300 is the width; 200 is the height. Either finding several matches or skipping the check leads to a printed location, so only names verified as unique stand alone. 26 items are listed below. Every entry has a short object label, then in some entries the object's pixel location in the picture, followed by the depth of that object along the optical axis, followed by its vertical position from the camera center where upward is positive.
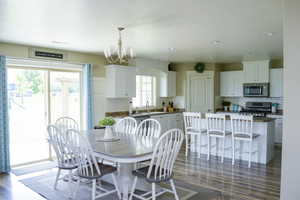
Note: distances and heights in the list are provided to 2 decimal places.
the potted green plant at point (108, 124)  3.55 -0.45
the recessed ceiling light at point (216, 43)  4.53 +1.06
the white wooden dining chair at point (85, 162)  2.86 -0.85
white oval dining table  2.78 -0.70
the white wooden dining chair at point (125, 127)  4.51 -0.63
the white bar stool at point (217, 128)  4.99 -0.74
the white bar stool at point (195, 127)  5.34 -0.77
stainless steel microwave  7.00 +0.18
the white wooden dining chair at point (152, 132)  4.04 -0.66
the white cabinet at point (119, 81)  5.95 +0.37
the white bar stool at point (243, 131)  4.67 -0.75
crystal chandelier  3.56 +0.68
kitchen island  4.89 -1.07
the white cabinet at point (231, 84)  7.59 +0.38
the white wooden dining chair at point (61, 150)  3.31 -0.81
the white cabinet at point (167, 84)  7.80 +0.36
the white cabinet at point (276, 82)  6.73 +0.38
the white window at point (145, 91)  7.29 +0.13
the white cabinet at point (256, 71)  6.92 +0.72
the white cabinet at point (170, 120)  6.98 -0.80
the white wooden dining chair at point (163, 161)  2.79 -0.82
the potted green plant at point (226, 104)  7.98 -0.31
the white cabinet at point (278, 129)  6.48 -0.95
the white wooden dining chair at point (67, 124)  4.24 -0.59
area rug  3.35 -1.48
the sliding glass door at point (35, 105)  4.86 -0.23
